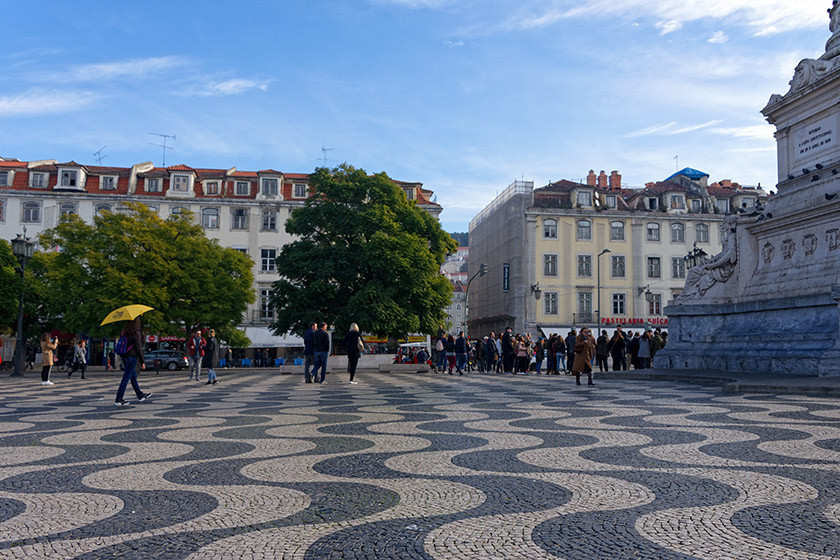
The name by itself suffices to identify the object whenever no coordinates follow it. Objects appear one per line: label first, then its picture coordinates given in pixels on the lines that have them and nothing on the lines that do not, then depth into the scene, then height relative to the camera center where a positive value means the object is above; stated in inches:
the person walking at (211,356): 826.0 -19.6
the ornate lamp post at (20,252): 1001.5 +119.5
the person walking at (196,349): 876.0 -11.9
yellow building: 2380.7 +318.3
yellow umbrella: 491.2 +17.7
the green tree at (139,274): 1359.5 +126.9
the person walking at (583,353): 669.9 -8.5
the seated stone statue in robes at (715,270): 770.8 +83.0
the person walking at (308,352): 840.6 -13.5
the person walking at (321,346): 778.5 -5.8
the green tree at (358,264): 1409.9 +155.6
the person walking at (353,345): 775.1 -4.1
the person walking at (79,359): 1038.8 -30.6
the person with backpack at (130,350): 473.7 -7.7
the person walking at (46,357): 780.6 -21.6
